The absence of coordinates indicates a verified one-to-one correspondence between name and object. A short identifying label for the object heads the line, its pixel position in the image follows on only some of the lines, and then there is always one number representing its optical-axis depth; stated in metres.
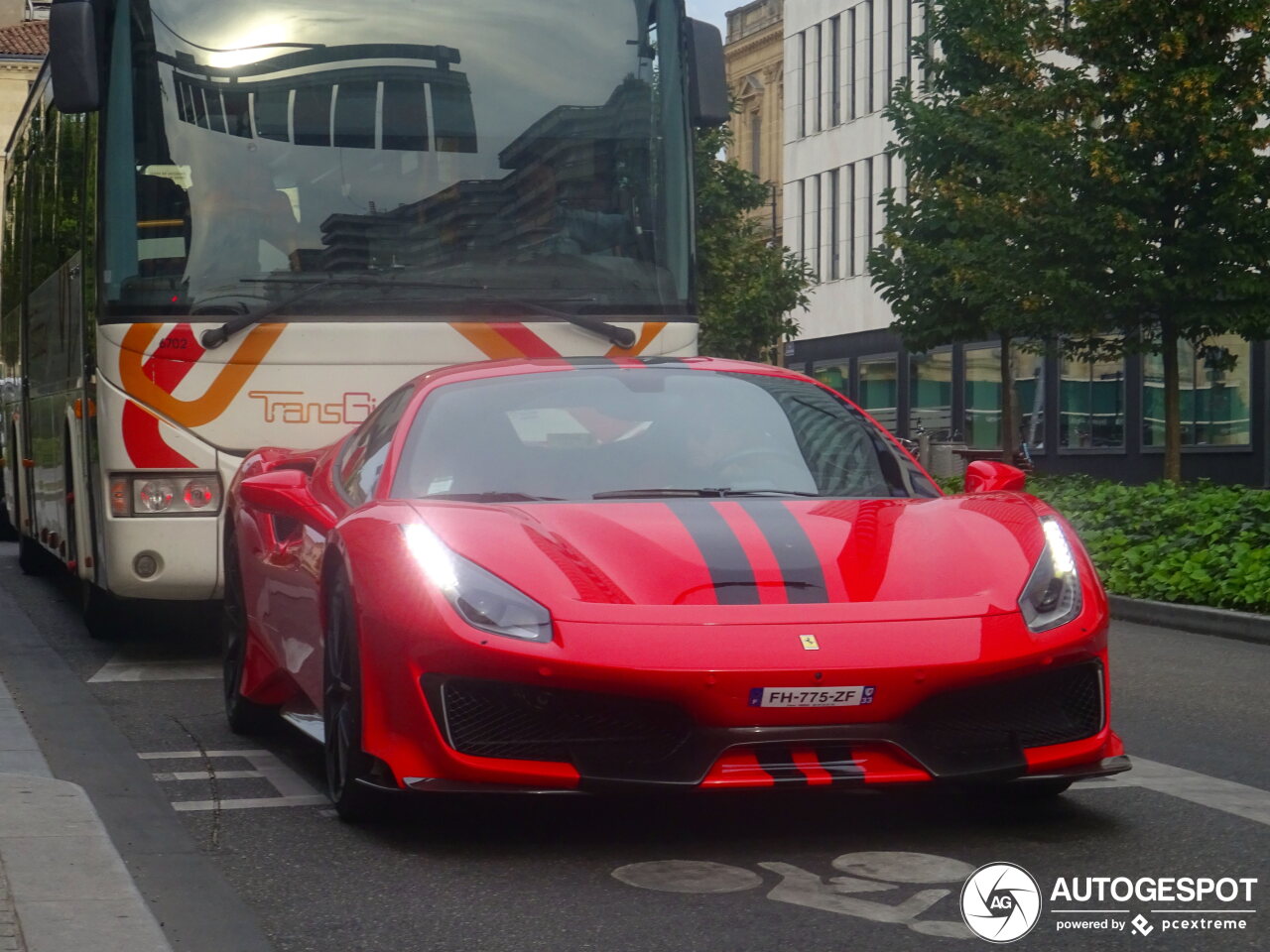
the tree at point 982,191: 23.64
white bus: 10.32
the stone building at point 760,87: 65.75
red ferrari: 5.43
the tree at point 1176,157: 22.89
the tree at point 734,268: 40.44
